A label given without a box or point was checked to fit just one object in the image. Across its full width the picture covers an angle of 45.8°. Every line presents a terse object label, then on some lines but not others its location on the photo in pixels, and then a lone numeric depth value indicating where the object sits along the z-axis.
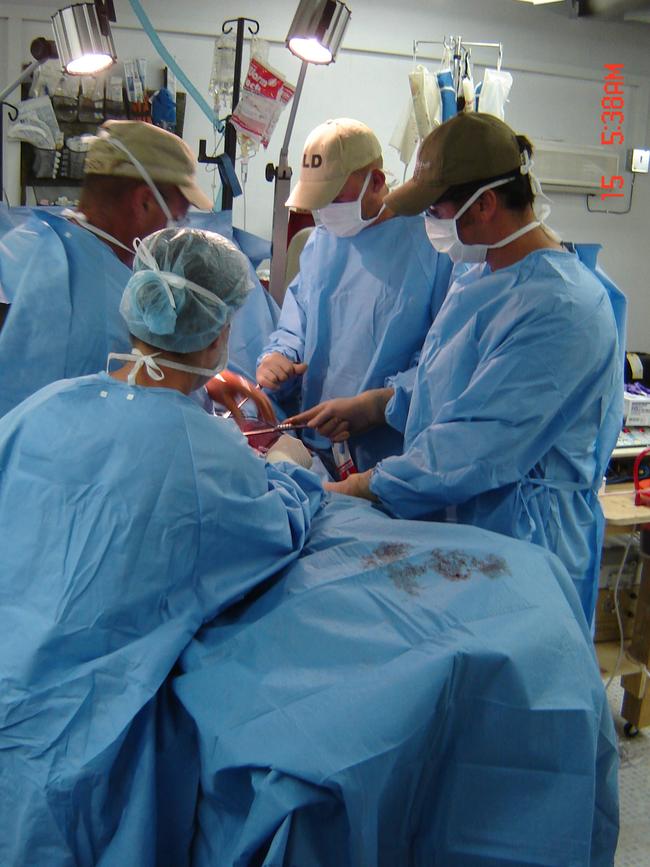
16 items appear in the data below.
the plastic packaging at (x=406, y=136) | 3.08
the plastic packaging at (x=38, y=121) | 2.59
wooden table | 2.63
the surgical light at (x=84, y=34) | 1.92
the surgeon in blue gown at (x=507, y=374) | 1.52
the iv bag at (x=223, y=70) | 2.54
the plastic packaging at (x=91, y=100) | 3.46
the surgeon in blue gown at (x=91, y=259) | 1.65
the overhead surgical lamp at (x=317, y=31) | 1.96
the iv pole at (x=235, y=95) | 2.37
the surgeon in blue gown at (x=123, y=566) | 1.04
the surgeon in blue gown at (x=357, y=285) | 2.06
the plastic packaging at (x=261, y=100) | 2.29
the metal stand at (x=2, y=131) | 3.30
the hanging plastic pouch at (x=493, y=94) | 2.97
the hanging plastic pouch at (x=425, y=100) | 2.83
